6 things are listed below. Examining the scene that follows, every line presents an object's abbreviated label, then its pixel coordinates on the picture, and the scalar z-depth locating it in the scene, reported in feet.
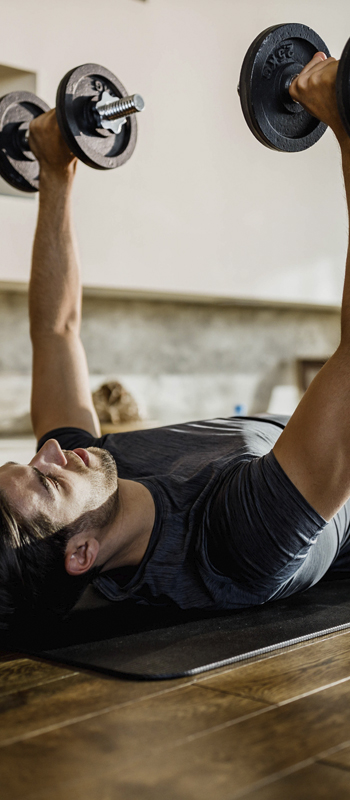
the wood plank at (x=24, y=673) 3.09
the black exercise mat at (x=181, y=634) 3.25
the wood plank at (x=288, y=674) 2.92
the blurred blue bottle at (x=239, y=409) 10.36
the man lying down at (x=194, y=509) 3.52
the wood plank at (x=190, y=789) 2.11
